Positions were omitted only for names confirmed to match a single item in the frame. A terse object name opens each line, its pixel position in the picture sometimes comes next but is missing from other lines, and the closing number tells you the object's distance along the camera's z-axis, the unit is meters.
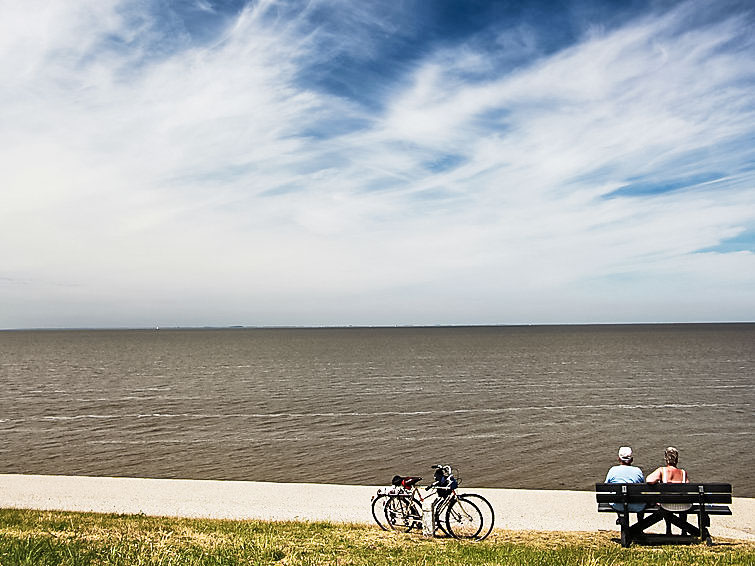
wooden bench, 11.09
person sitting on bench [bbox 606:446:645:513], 12.11
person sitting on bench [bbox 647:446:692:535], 11.98
